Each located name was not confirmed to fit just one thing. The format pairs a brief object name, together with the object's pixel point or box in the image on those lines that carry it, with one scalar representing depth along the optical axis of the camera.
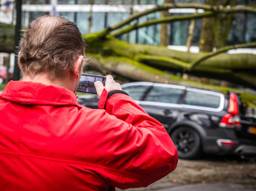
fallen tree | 11.84
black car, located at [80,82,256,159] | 13.12
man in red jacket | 2.02
